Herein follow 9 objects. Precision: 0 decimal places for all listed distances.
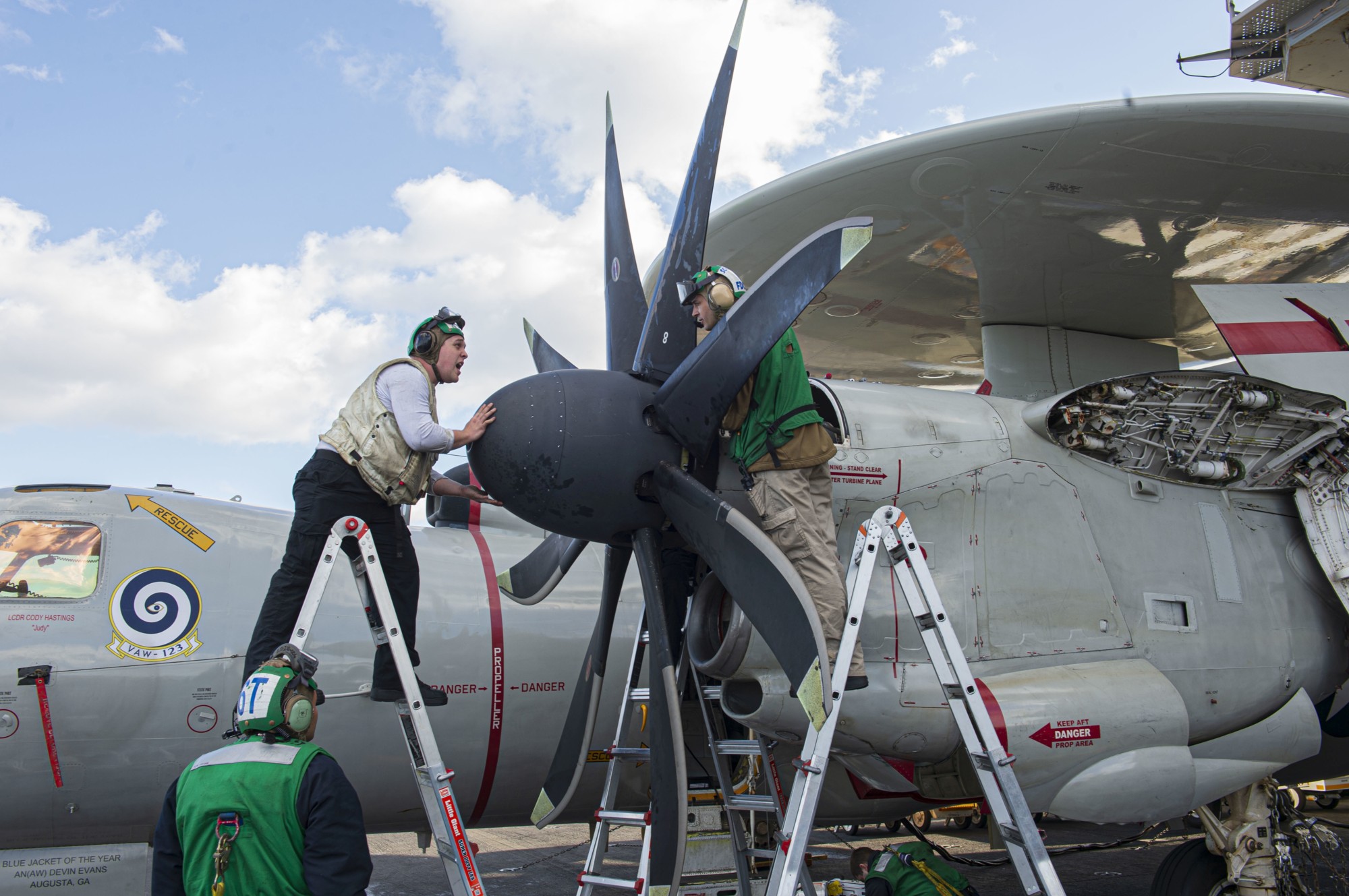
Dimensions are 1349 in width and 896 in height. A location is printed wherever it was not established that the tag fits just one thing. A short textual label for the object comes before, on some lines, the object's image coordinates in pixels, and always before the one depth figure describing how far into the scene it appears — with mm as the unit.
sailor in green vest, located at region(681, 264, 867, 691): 4164
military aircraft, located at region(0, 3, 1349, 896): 4379
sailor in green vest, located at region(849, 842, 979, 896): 5082
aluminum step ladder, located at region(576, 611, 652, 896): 4219
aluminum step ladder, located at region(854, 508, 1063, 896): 3650
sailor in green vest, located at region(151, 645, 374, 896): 2416
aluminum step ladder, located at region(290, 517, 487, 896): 3473
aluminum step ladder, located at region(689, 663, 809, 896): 4547
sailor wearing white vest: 3836
